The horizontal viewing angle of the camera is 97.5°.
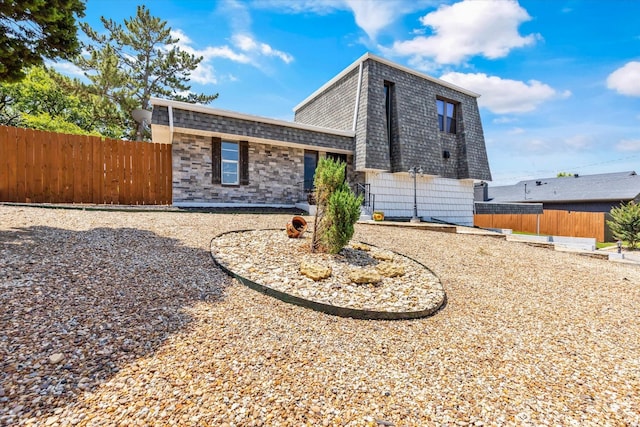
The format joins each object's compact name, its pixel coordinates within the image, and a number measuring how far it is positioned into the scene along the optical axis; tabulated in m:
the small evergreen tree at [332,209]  5.05
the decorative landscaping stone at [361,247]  5.88
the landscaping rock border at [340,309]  3.54
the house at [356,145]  10.28
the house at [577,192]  22.81
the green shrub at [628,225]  13.02
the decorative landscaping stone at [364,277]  4.30
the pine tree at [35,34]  4.36
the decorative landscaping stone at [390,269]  4.79
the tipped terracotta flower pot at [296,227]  6.16
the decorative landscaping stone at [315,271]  4.24
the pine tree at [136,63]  17.41
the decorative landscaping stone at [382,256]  5.43
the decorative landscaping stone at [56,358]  2.11
